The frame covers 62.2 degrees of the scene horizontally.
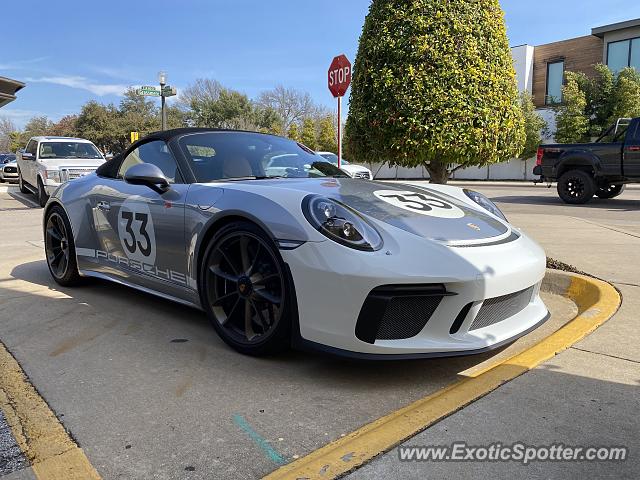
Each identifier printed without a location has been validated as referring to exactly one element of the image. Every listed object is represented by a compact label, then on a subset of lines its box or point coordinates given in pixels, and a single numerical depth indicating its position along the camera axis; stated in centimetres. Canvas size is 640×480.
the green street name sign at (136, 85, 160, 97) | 1906
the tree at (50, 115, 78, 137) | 5521
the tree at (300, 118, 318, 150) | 4309
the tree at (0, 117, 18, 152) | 8838
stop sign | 685
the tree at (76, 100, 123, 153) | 5066
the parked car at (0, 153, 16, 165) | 2848
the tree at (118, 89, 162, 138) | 5041
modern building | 2858
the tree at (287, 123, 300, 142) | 4557
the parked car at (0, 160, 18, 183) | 2261
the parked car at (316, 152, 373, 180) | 1494
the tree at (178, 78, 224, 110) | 5428
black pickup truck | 1176
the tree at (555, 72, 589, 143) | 2577
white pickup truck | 1188
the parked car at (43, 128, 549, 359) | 249
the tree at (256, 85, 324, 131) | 5728
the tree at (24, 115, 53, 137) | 7138
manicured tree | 477
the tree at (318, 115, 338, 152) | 4219
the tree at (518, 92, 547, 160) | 2797
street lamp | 1906
